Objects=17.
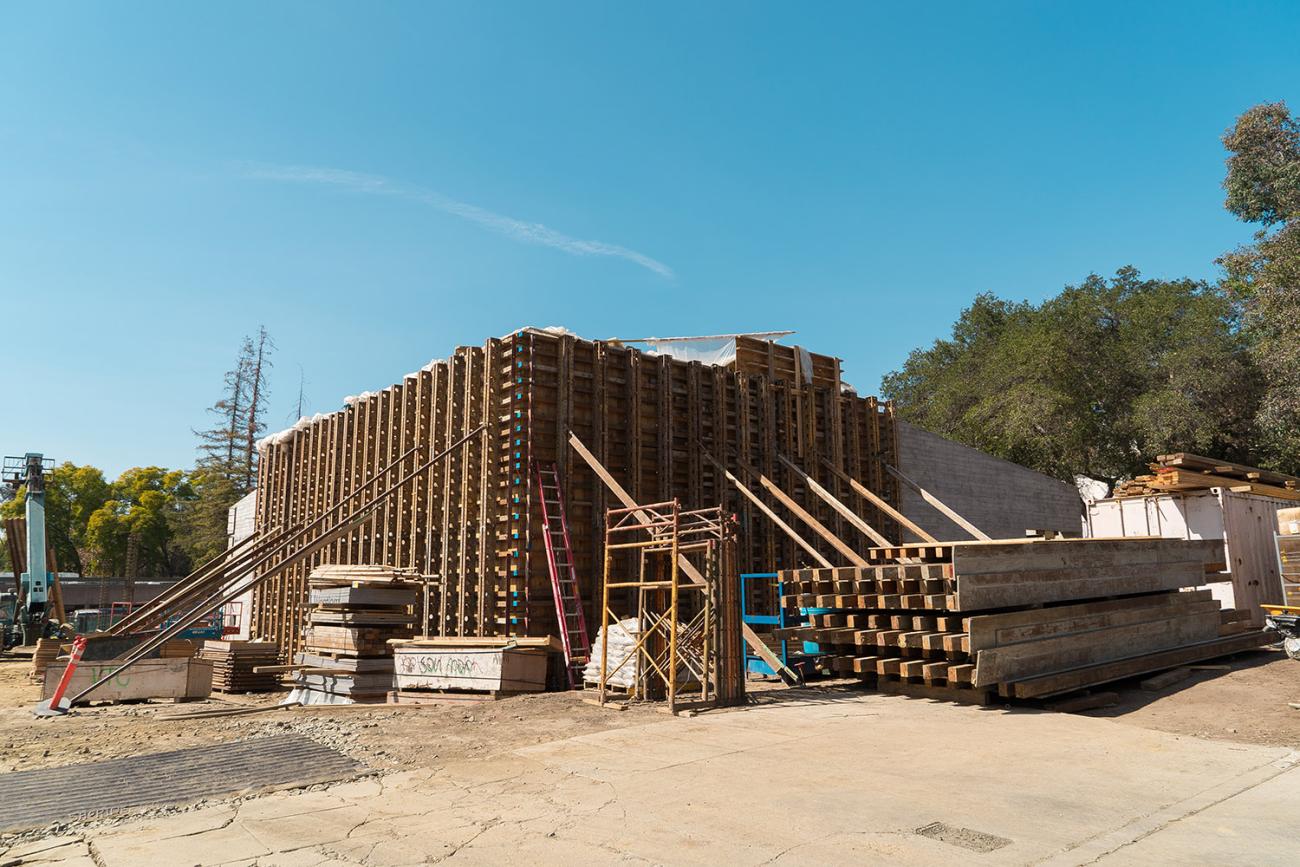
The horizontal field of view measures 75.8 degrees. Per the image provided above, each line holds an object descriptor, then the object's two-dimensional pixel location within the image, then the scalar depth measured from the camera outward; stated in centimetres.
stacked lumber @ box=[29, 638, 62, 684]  1958
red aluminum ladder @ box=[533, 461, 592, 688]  1508
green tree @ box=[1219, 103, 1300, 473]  2528
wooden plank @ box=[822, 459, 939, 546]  1706
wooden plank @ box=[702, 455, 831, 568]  1587
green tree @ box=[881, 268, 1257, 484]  3144
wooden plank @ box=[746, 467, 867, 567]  1430
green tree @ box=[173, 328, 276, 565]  5759
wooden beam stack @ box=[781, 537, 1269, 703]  1097
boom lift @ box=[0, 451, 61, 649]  2767
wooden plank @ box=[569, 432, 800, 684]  1424
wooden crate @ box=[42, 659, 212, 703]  1355
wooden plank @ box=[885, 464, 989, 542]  1772
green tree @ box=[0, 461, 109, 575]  6488
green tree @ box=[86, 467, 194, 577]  6247
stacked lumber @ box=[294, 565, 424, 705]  1521
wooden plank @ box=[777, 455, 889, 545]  1588
